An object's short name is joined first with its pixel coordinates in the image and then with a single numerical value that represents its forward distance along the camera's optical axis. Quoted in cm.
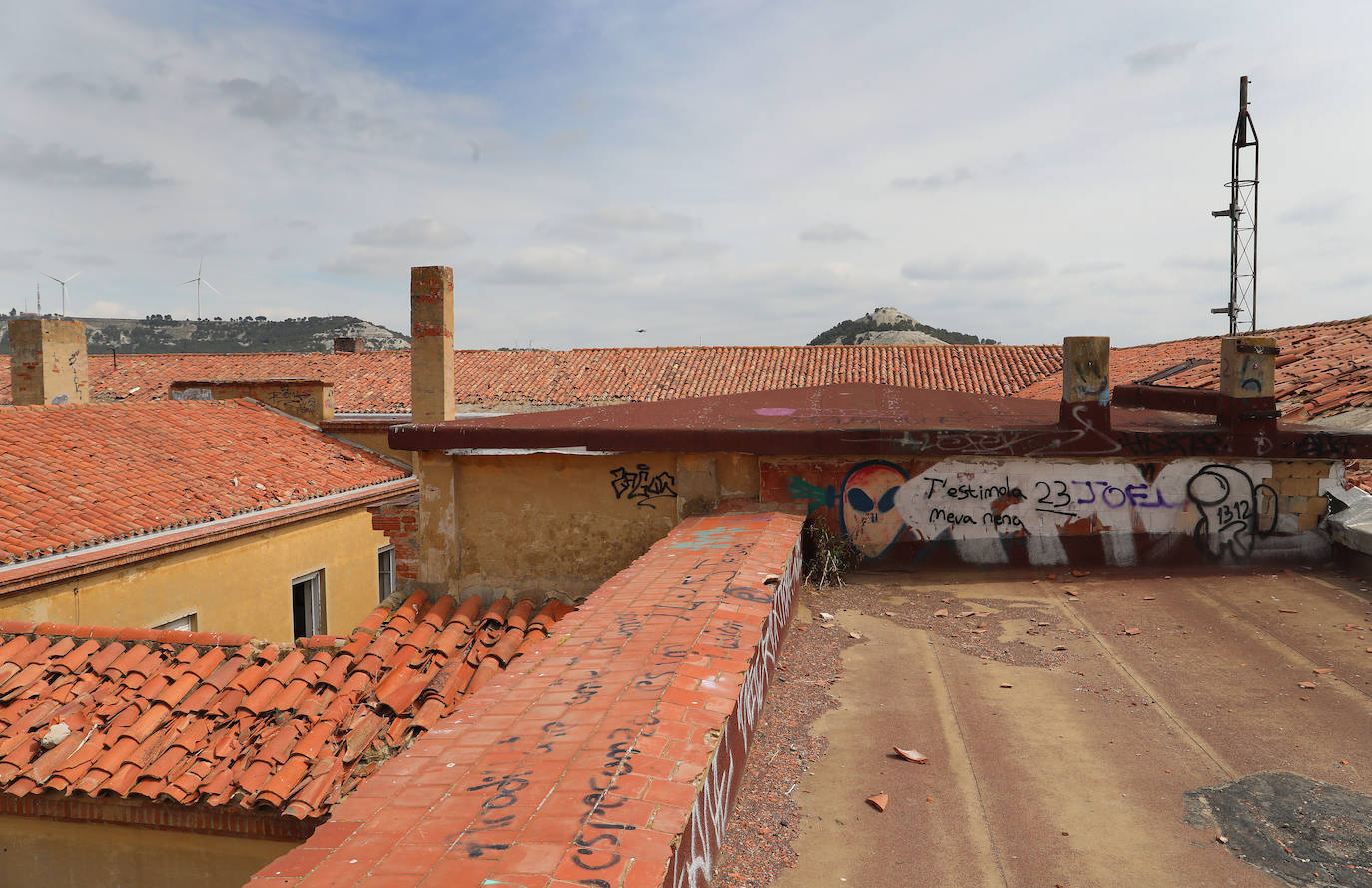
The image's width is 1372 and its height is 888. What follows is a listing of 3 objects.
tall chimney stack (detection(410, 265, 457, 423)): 1688
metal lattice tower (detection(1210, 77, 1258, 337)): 1950
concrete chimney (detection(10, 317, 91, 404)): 1753
